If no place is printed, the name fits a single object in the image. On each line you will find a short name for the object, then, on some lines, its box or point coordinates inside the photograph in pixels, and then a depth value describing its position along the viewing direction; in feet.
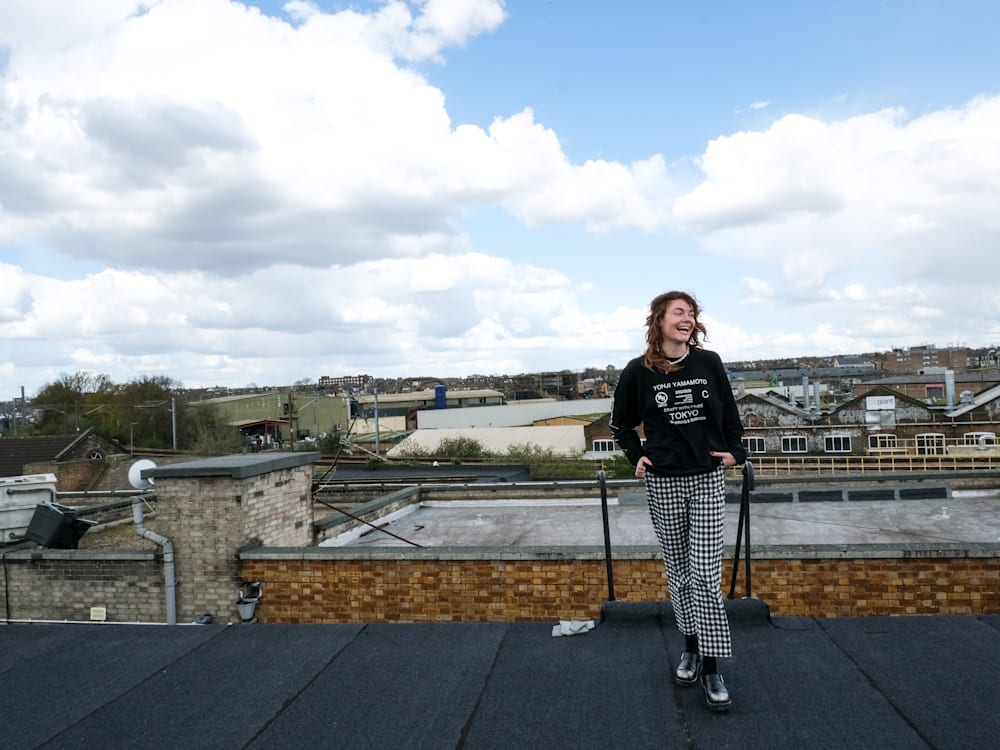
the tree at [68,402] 188.96
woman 9.86
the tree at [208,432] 168.35
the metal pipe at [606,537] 13.06
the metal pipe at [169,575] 22.36
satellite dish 25.90
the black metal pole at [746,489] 12.13
